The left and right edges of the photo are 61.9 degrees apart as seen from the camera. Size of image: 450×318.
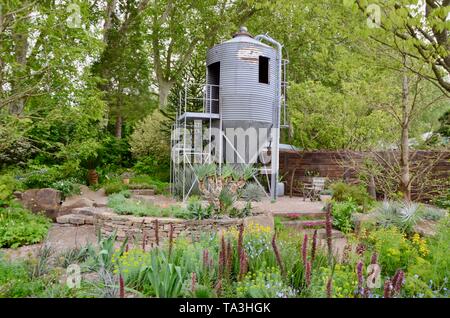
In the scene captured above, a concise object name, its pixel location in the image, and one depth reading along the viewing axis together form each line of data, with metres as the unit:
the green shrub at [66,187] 11.79
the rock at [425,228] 7.26
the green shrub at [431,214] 8.44
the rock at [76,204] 9.55
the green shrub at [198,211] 8.05
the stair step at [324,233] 8.39
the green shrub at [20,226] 6.90
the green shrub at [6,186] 7.81
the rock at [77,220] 8.75
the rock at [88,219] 8.74
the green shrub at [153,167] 18.16
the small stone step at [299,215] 9.81
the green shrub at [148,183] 14.69
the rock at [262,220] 7.96
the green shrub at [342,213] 8.98
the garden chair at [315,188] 13.31
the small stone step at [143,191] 13.85
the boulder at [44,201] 9.30
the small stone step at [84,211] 8.87
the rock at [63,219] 8.85
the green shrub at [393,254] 4.61
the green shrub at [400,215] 7.62
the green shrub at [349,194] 11.00
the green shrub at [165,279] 3.37
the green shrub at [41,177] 11.62
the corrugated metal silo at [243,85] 12.91
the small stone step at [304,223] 9.06
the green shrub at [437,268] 4.02
